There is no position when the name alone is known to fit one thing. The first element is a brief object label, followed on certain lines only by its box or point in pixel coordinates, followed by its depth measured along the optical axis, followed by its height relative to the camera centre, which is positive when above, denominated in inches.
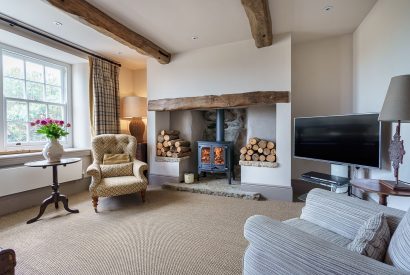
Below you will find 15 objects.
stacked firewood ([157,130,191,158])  156.3 -9.4
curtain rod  103.1 +55.0
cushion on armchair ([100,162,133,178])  124.3 -21.2
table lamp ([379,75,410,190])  60.2 +6.3
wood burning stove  150.5 -14.7
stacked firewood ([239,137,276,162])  130.2 -11.3
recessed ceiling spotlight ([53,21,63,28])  108.5 +56.6
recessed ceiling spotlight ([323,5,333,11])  97.2 +56.9
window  121.4 +25.8
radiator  105.3 -23.5
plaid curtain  149.5 +26.4
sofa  30.9 -19.2
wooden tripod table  100.8 -30.3
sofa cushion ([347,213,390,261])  36.2 -18.9
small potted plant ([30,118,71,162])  103.7 -0.9
